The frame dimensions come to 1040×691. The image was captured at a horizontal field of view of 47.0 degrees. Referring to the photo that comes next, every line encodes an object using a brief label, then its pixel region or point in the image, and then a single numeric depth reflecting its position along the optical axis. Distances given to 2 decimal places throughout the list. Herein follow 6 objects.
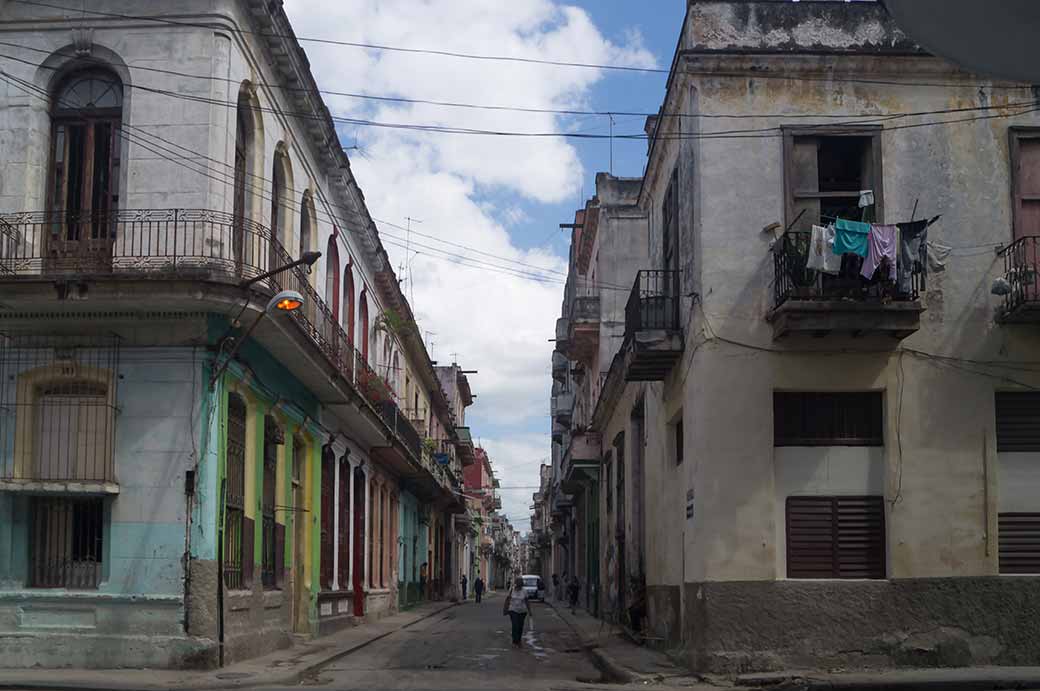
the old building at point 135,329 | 14.57
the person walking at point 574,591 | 43.41
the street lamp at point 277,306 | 14.06
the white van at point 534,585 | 52.72
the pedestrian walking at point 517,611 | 21.67
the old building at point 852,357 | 14.26
